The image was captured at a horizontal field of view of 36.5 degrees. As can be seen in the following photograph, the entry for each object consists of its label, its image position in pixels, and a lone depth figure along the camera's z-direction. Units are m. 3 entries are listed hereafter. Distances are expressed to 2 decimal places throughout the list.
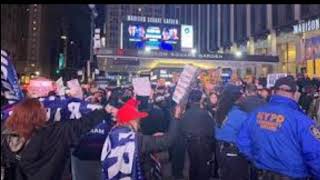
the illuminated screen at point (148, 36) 49.97
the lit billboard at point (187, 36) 55.14
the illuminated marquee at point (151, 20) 52.05
